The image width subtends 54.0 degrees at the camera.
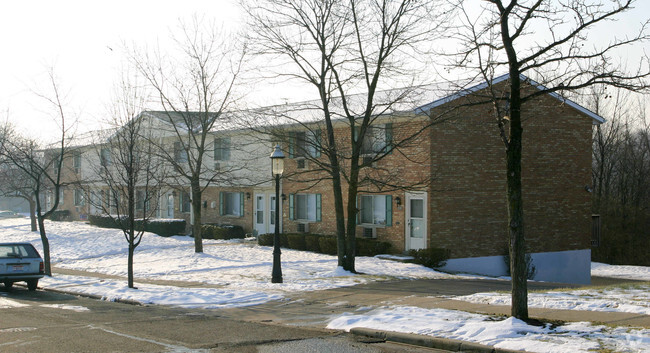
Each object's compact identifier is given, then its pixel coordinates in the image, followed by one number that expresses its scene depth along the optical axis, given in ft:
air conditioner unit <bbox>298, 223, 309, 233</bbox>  96.07
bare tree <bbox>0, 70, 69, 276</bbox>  69.87
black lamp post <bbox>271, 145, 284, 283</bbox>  57.21
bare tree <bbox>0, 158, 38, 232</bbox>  139.44
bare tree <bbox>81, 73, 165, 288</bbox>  57.31
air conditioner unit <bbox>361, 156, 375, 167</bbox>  63.57
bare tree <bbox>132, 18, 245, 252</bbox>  85.20
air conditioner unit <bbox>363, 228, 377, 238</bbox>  85.12
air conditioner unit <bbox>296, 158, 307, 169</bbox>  95.02
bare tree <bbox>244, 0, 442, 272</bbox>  61.36
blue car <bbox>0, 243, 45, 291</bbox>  58.85
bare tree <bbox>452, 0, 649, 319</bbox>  32.07
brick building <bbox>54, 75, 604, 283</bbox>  77.87
